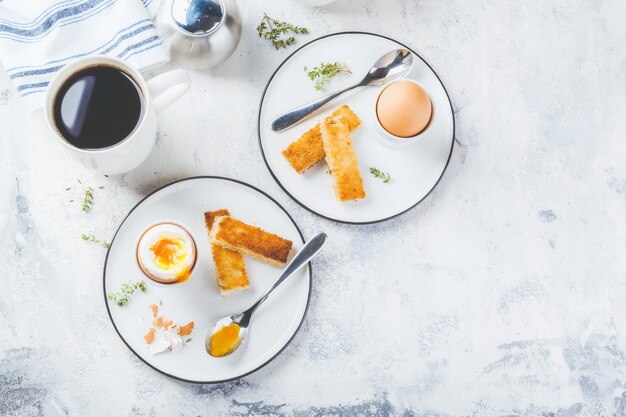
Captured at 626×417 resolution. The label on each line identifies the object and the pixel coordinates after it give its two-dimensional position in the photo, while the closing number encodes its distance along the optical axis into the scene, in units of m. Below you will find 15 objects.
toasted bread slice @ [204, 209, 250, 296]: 1.26
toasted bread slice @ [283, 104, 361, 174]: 1.29
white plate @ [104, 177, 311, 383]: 1.24
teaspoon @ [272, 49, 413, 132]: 1.31
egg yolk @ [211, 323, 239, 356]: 1.24
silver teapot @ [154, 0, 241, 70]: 1.20
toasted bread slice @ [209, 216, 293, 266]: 1.25
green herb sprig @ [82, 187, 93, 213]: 1.28
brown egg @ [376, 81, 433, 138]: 1.23
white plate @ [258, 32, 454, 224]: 1.29
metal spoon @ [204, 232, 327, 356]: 1.25
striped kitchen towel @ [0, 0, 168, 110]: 1.25
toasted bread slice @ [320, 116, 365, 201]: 1.28
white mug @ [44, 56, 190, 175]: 1.10
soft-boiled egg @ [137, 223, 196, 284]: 1.19
